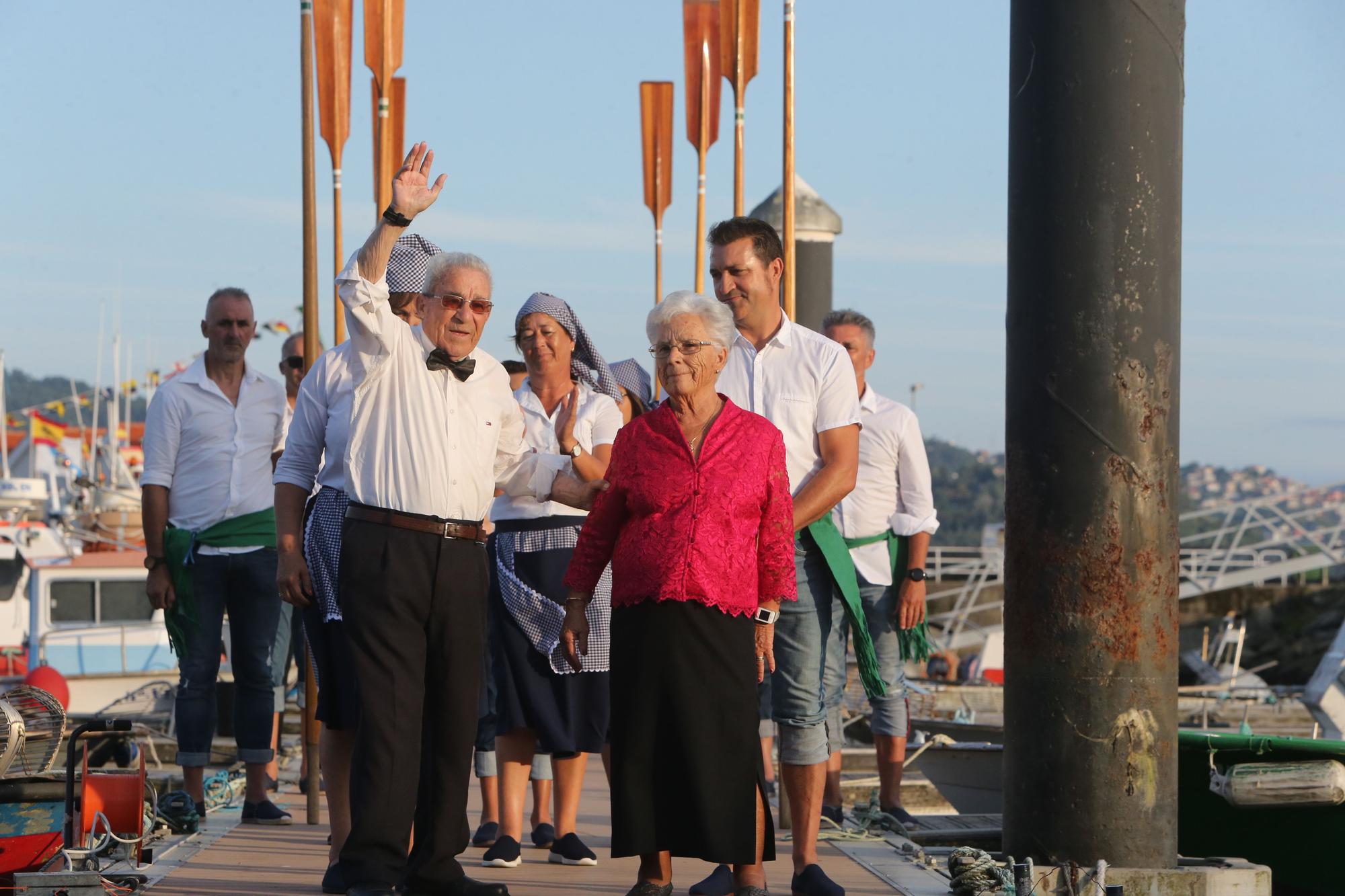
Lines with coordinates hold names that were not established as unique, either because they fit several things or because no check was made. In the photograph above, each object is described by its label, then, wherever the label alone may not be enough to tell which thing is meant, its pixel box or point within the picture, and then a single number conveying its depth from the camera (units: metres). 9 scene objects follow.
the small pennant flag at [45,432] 103.29
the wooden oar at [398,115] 19.94
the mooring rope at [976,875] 10.07
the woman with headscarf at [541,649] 11.80
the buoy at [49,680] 31.54
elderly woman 9.29
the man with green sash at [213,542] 13.89
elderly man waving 9.60
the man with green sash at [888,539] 14.85
